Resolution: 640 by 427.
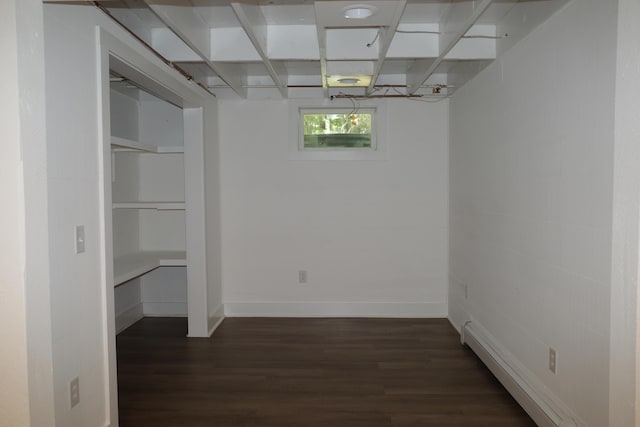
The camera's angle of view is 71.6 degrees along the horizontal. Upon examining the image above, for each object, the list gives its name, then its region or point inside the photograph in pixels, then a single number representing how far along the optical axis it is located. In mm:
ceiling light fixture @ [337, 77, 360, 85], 3771
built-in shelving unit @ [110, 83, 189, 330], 4363
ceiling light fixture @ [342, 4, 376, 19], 2178
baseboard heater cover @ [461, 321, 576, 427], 2272
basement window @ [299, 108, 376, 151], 4609
